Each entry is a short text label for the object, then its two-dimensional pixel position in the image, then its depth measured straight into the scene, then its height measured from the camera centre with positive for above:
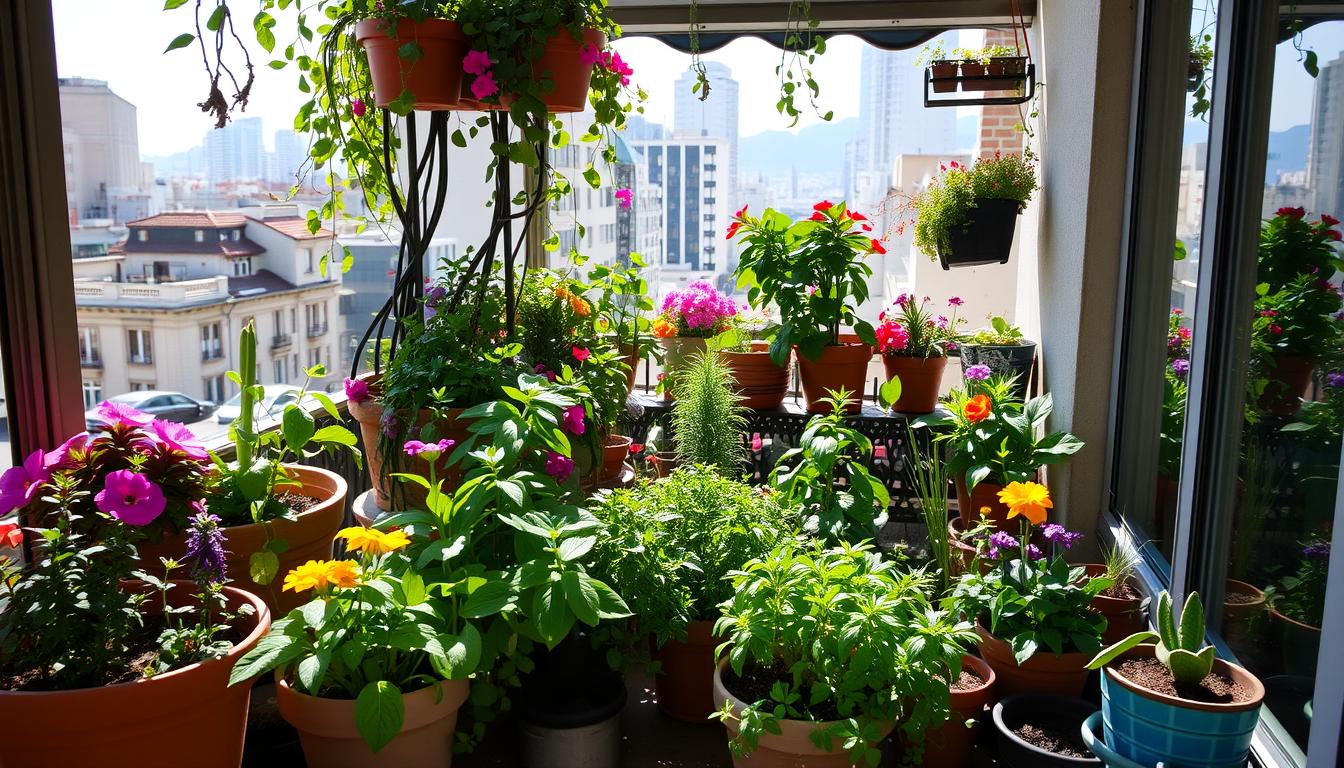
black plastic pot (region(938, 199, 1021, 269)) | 3.43 -0.03
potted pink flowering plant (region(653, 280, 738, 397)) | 3.47 -0.33
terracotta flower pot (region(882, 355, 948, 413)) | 3.36 -0.51
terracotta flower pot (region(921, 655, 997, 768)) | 2.12 -1.06
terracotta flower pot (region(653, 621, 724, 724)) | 2.26 -1.03
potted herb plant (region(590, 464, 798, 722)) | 2.09 -0.70
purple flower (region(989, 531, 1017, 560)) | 2.33 -0.72
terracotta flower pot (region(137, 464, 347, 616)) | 2.04 -0.65
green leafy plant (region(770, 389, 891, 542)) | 2.56 -0.69
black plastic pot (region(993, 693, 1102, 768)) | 1.99 -1.01
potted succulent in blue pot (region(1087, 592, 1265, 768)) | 1.62 -0.79
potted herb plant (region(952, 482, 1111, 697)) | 2.19 -0.86
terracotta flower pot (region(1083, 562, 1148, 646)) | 2.37 -0.91
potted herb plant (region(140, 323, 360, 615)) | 2.05 -0.61
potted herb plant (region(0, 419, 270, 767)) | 1.55 -0.66
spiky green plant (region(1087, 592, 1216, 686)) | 1.71 -0.72
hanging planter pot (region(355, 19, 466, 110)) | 2.19 +0.36
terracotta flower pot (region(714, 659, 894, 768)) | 1.82 -0.95
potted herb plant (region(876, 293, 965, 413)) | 3.37 -0.42
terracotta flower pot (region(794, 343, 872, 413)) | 3.29 -0.48
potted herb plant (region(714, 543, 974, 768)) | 1.80 -0.79
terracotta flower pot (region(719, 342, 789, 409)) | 3.39 -0.51
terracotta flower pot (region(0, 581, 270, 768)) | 1.51 -0.78
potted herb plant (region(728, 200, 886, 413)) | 3.20 -0.17
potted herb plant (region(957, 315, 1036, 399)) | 3.24 -0.41
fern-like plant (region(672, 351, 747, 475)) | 3.01 -0.58
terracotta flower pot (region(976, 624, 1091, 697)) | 2.19 -0.97
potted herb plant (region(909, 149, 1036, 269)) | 3.41 +0.07
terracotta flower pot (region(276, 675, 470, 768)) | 1.76 -0.89
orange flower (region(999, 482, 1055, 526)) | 2.24 -0.61
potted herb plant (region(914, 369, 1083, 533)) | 2.80 -0.61
